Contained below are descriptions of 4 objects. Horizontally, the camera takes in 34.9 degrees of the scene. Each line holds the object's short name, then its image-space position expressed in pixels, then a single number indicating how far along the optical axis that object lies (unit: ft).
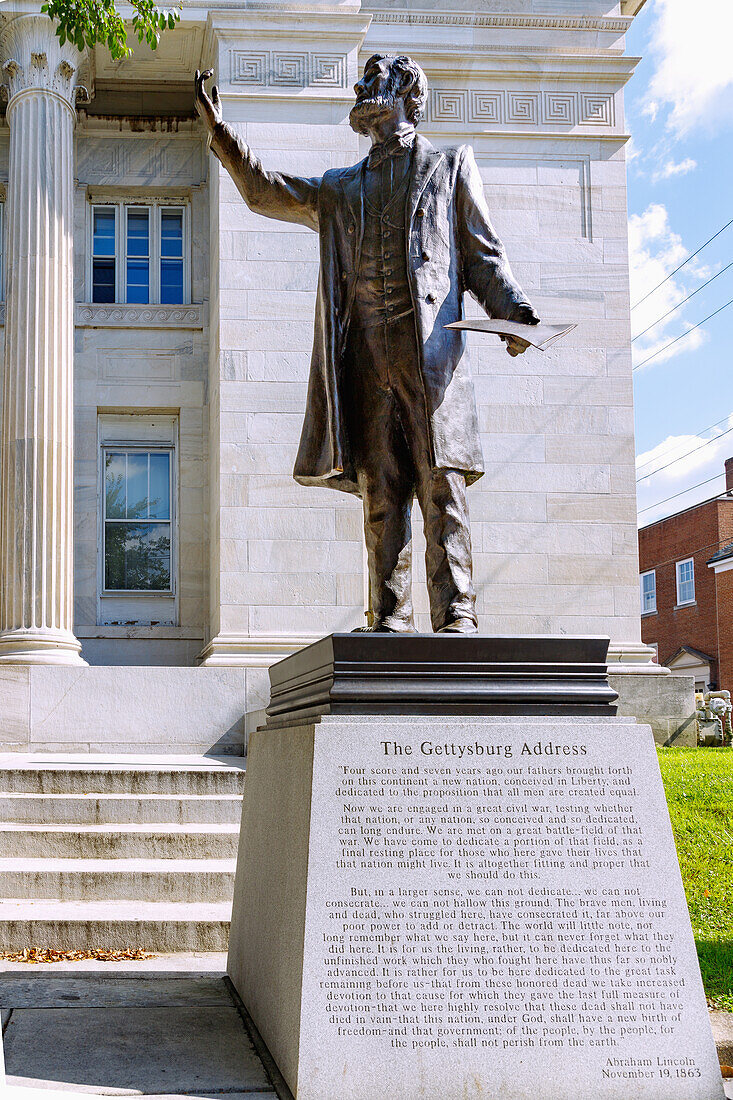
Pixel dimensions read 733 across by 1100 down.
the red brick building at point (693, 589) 127.65
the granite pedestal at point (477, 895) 13.83
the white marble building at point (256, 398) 45.85
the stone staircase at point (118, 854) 23.89
